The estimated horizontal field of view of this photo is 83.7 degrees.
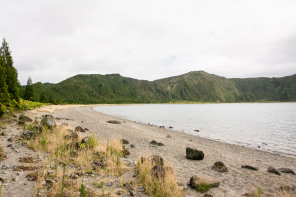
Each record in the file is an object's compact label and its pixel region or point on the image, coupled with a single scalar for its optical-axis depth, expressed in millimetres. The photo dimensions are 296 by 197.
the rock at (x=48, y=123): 14335
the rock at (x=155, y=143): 15418
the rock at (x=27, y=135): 10609
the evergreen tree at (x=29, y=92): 62872
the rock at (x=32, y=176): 5531
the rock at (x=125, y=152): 10508
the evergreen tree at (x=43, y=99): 76175
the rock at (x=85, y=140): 10544
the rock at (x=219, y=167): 9211
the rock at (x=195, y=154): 11312
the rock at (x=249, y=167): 10009
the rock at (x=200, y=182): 6512
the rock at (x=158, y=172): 6263
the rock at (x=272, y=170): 9705
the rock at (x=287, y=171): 10216
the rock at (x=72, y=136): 10973
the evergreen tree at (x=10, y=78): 32719
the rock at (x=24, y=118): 17391
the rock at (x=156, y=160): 7948
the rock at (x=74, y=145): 9530
